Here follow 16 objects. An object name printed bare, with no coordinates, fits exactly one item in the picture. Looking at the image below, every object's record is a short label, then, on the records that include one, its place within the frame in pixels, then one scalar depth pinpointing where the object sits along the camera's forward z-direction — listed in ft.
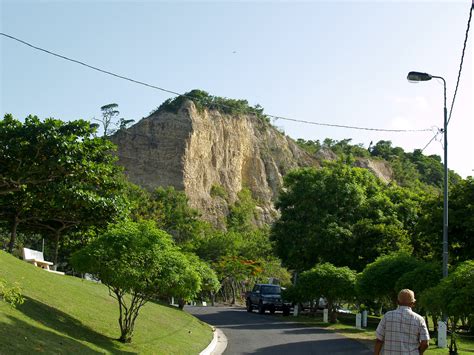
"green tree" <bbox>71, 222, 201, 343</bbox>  47.75
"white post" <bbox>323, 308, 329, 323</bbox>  105.70
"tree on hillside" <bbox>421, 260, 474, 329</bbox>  48.16
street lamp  56.39
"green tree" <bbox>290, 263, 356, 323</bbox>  101.76
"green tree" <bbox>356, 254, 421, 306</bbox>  75.82
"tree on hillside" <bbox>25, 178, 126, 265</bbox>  68.74
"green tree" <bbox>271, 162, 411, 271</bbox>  116.16
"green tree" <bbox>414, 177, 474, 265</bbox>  81.87
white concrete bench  91.47
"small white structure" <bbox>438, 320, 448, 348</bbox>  61.62
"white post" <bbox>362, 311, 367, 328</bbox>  98.99
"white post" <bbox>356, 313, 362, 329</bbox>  95.69
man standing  26.45
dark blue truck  128.57
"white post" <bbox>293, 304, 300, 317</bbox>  127.13
